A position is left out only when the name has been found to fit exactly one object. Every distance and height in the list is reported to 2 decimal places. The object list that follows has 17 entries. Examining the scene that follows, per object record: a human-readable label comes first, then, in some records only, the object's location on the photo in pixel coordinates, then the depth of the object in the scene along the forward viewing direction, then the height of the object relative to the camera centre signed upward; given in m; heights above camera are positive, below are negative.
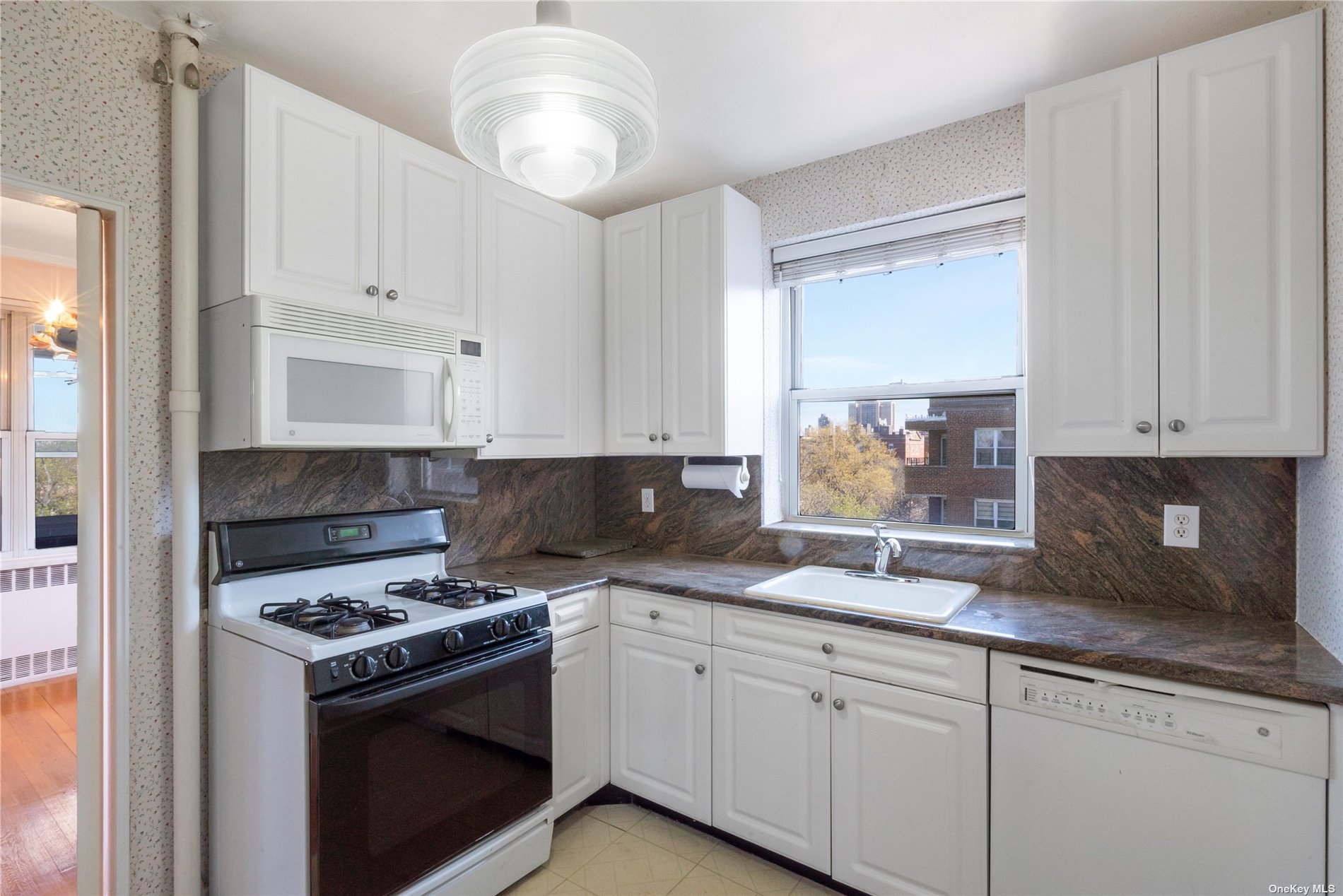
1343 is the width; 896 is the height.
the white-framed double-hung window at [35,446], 3.76 +0.03
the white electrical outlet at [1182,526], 1.88 -0.24
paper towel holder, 2.65 -0.08
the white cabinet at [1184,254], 1.51 +0.48
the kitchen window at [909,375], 2.32 +0.28
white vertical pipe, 1.74 -0.03
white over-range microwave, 1.67 +0.20
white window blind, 2.28 +0.74
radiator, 3.65 -0.99
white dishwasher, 1.31 -0.75
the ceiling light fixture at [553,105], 1.12 +0.62
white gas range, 1.52 -0.70
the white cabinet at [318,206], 1.70 +0.70
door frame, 1.71 -0.51
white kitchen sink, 2.03 -0.49
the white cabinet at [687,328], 2.52 +0.49
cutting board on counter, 2.77 -0.44
